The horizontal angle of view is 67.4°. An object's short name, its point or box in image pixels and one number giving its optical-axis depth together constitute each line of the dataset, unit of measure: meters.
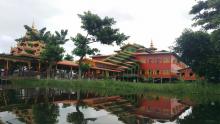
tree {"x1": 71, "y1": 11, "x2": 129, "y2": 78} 19.75
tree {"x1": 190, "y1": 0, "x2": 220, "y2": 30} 14.97
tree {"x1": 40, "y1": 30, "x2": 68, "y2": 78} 18.79
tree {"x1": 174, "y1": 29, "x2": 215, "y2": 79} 18.96
